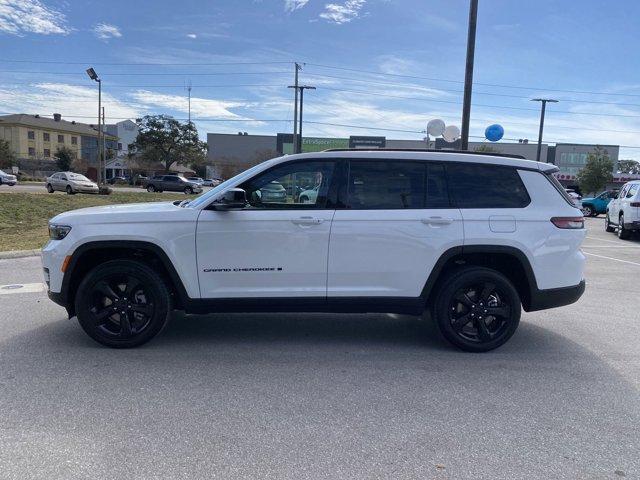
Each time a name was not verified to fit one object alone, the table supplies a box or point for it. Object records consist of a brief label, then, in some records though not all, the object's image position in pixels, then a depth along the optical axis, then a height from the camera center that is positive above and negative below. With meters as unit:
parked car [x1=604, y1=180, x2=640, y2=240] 15.09 -0.68
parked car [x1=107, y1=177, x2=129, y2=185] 67.22 -1.59
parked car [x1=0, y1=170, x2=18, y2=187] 39.97 -1.13
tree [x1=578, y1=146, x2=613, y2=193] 50.97 +1.37
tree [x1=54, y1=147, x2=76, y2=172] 86.19 +1.29
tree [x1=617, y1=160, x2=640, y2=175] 112.74 +5.11
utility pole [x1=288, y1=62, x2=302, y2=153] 36.67 +4.86
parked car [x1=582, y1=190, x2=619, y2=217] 30.14 -0.98
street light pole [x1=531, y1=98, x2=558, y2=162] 46.32 +7.21
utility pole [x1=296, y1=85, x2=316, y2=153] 41.53 +7.19
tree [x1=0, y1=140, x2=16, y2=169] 71.26 +1.29
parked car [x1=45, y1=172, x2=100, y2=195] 30.72 -0.99
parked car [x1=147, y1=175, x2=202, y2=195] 43.03 -1.14
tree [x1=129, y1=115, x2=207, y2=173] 65.06 +3.71
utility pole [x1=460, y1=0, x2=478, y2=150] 13.04 +2.88
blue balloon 14.68 +1.50
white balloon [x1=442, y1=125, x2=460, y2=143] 16.36 +1.59
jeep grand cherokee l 4.55 -0.64
